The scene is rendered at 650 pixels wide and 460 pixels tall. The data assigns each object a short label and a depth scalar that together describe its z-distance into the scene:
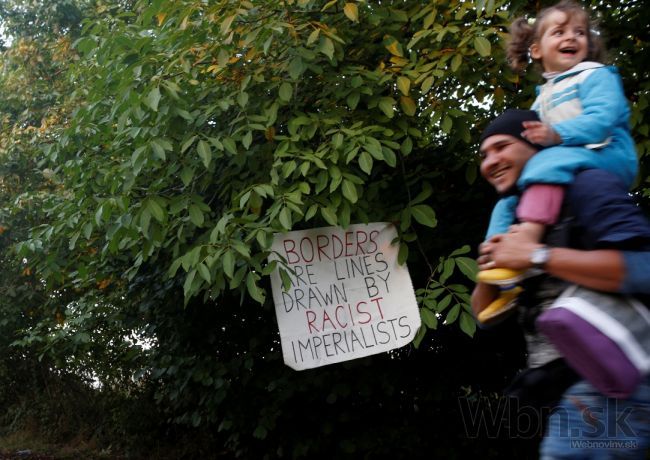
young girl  1.52
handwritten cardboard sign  3.80
